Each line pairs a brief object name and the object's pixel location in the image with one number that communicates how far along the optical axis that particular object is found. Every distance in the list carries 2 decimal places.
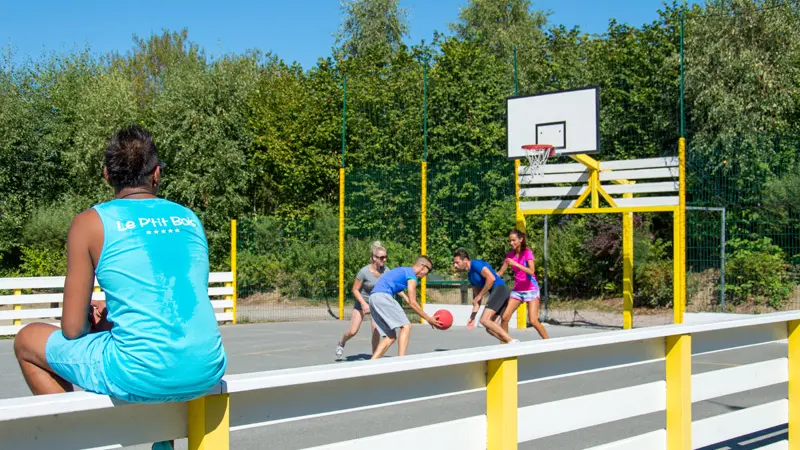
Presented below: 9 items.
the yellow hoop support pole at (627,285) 16.25
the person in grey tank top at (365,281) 11.48
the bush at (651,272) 18.41
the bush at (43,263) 23.75
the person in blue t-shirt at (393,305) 10.09
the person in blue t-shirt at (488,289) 11.59
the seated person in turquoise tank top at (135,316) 2.62
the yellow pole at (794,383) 5.52
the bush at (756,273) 15.31
